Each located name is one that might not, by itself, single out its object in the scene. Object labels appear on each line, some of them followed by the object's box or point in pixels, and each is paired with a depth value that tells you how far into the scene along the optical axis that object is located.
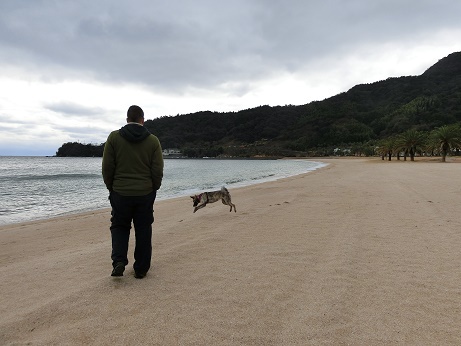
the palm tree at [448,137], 48.75
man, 4.19
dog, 9.40
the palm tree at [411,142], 55.80
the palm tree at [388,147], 61.99
